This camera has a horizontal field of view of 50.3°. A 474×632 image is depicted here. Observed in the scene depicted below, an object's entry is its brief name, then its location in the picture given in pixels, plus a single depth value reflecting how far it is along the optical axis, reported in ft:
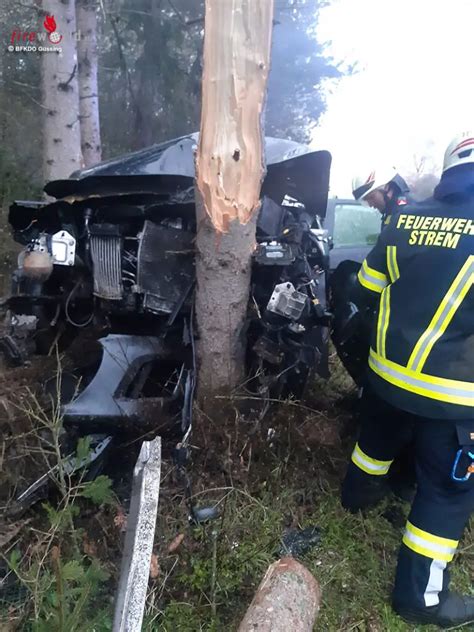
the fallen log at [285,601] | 5.43
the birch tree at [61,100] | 18.31
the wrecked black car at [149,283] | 8.75
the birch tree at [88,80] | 23.17
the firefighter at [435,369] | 6.34
